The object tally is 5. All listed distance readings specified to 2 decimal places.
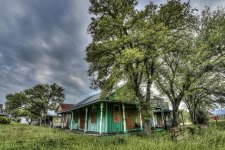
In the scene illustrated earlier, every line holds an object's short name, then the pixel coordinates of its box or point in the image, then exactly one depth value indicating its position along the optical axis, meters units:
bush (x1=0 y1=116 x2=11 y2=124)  34.13
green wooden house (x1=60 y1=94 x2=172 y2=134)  16.28
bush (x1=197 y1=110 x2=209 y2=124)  28.39
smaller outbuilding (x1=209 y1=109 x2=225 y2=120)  40.09
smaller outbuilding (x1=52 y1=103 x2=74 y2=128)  31.61
